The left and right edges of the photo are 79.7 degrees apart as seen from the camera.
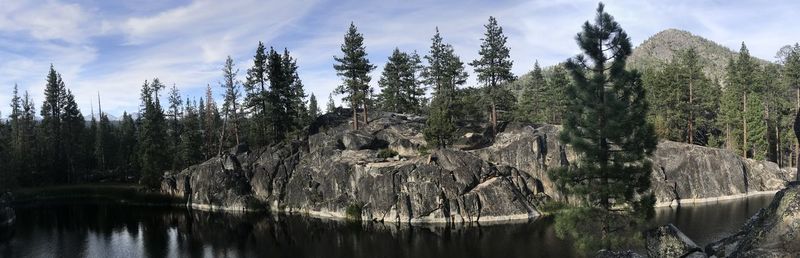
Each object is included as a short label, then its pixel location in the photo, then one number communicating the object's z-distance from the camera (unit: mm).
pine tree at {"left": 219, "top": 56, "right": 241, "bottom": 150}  80375
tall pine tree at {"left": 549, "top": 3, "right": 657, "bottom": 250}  30484
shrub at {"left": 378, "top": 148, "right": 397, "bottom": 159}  64812
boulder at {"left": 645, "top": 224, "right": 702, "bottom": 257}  21188
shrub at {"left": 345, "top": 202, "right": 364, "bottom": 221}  60300
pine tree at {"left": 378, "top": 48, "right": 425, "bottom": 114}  93438
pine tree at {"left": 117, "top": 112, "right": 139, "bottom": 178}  94462
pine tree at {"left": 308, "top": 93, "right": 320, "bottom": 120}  153575
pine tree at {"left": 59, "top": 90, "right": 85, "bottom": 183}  97062
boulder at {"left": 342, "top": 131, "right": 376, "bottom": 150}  68375
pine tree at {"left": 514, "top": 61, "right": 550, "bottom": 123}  98500
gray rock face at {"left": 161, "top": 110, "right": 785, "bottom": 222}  57281
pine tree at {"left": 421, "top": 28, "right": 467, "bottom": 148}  61656
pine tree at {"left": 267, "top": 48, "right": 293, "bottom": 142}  78375
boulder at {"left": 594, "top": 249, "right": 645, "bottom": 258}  22066
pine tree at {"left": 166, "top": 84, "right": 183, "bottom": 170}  105656
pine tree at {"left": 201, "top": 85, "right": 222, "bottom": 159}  92406
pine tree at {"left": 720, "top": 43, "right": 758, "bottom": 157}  75438
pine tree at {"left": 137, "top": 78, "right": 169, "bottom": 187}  82938
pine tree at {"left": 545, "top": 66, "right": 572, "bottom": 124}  94750
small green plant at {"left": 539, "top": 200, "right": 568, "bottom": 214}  57675
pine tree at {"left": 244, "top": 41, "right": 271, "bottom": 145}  79938
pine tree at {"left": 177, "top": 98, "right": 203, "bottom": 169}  85562
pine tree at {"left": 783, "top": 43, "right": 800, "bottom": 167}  78938
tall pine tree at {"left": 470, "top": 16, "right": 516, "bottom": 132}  67938
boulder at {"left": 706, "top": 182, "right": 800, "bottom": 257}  14703
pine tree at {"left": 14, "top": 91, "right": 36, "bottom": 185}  90125
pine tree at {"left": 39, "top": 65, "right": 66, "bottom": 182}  94375
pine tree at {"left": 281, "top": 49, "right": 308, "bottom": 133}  79438
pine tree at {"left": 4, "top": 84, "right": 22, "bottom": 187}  80188
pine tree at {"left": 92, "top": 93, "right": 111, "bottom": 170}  103812
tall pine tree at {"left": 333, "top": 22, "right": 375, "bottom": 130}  73188
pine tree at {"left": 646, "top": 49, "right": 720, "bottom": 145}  76750
